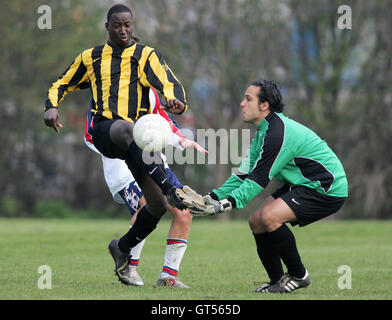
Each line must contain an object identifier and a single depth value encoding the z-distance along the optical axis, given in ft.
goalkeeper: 39.27
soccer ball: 37.86
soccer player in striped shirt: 39.93
